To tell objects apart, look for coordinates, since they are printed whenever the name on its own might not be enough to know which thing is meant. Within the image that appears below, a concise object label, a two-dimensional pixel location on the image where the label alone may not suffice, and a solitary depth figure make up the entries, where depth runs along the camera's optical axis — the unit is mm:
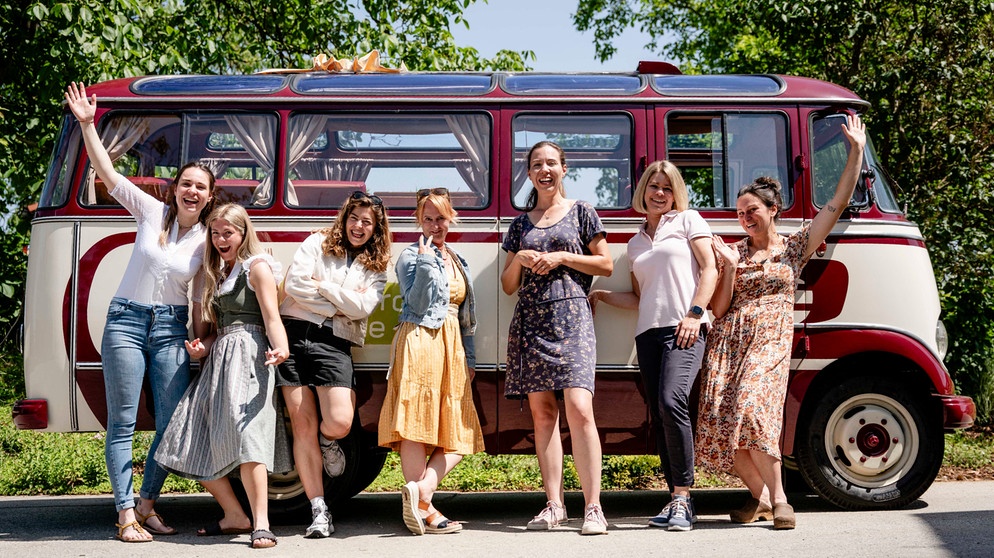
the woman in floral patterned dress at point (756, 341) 6414
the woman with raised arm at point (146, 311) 6375
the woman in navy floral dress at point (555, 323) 6297
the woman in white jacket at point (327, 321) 6363
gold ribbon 7547
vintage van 6871
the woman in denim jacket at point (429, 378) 6301
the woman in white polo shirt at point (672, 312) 6316
